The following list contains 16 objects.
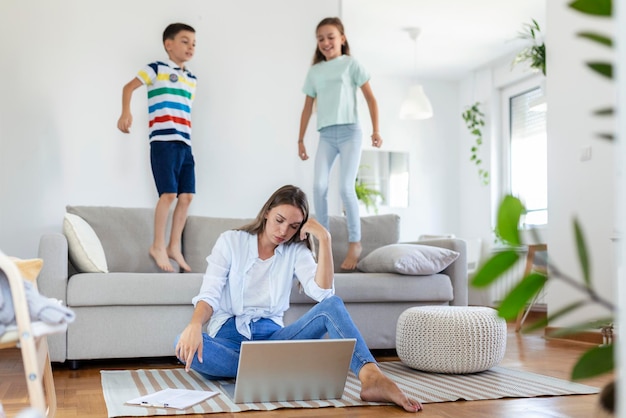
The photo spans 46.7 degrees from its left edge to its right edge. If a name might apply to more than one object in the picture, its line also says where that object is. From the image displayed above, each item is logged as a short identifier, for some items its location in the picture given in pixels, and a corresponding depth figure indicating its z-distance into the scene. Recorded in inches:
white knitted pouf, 114.9
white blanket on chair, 53.1
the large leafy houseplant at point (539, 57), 195.0
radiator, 256.2
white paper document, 88.6
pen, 88.4
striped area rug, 89.9
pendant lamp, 253.4
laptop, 87.4
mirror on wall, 299.1
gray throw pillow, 140.6
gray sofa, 123.2
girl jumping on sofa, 154.1
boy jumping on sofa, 152.6
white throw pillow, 127.7
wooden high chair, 50.6
